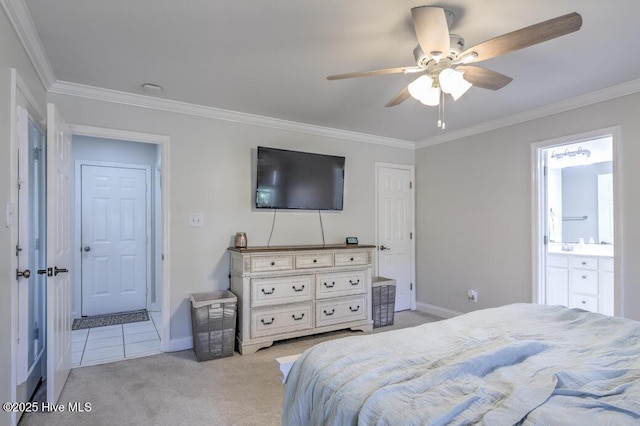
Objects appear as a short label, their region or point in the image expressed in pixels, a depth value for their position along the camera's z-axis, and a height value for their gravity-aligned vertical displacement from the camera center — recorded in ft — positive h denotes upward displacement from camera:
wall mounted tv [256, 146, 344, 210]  11.89 +1.31
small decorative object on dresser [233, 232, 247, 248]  11.44 -0.80
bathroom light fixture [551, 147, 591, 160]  14.28 +2.58
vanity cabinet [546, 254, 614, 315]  12.43 -2.57
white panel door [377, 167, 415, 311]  15.15 -0.66
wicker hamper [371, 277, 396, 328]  13.17 -3.33
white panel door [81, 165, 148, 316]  14.48 -0.96
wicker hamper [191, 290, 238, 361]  9.96 -3.24
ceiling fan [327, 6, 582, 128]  5.00 +2.73
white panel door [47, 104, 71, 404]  7.23 -0.83
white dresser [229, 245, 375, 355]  10.56 -2.48
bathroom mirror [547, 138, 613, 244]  13.93 +0.87
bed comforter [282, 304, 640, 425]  3.29 -1.90
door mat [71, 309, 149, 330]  13.26 -4.16
